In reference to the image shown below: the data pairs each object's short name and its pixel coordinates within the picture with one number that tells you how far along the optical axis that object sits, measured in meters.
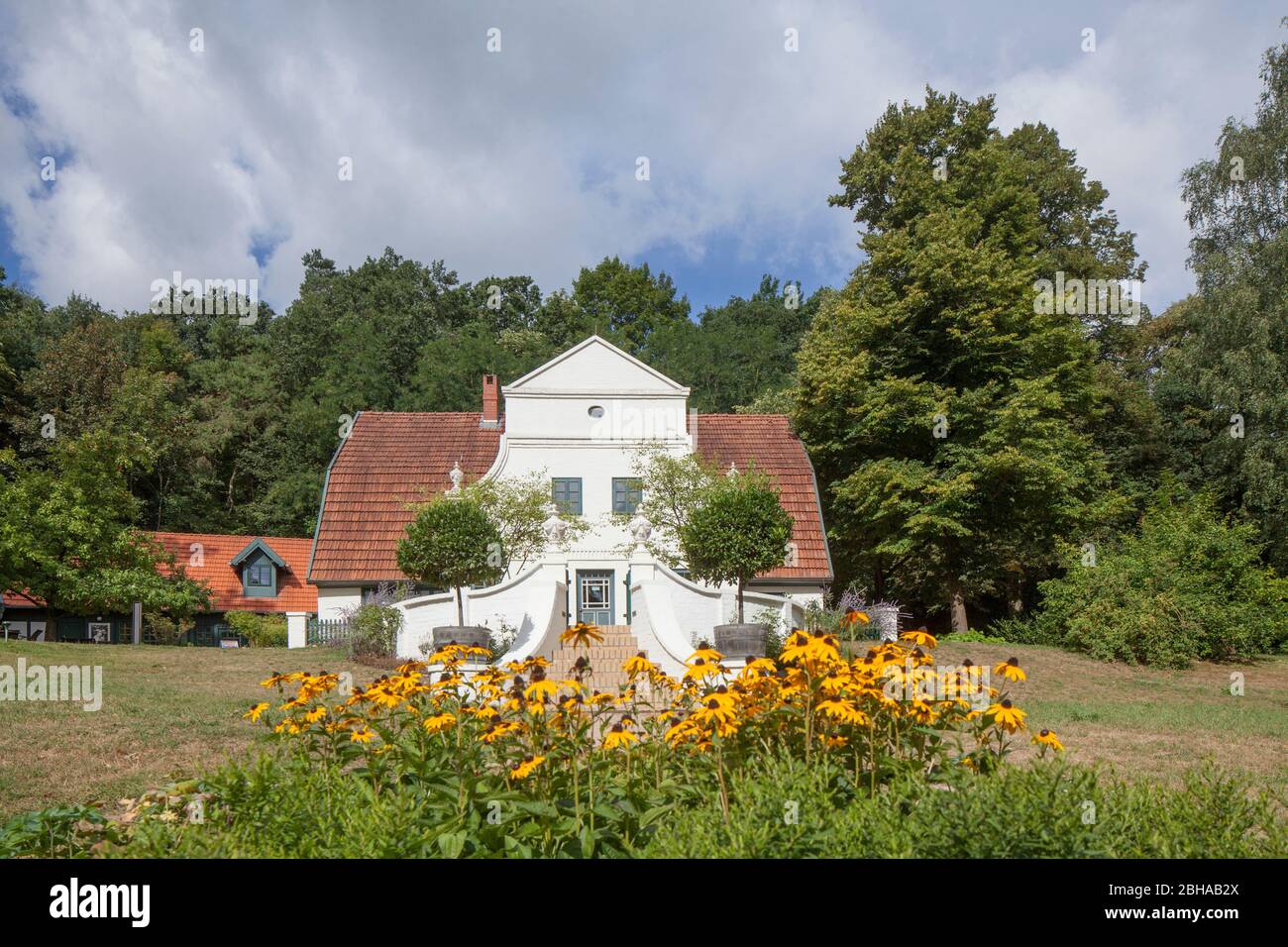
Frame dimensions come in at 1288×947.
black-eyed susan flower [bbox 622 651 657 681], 4.56
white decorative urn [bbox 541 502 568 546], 19.59
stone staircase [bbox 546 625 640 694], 13.36
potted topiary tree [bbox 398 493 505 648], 15.24
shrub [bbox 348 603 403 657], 17.16
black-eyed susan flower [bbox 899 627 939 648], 4.95
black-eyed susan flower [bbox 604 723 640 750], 3.94
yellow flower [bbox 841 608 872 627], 5.12
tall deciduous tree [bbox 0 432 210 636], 22.08
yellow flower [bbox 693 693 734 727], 3.92
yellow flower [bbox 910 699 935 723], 4.17
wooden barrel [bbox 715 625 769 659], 14.29
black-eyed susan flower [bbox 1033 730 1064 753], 3.87
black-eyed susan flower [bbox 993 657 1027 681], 4.49
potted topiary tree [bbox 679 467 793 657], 15.54
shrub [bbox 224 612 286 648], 25.97
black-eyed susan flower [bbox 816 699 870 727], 3.90
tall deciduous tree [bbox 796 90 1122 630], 22.78
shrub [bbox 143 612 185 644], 24.84
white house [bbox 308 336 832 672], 22.52
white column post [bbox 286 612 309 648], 21.70
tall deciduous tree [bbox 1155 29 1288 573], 22.98
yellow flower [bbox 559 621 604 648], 5.04
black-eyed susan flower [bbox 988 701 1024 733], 4.00
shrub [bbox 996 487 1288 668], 18.56
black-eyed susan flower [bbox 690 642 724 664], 4.55
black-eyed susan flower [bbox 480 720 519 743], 4.08
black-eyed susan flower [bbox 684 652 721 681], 4.35
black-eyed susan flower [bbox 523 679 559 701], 4.08
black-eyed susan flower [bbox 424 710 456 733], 4.27
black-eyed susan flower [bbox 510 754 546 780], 3.86
